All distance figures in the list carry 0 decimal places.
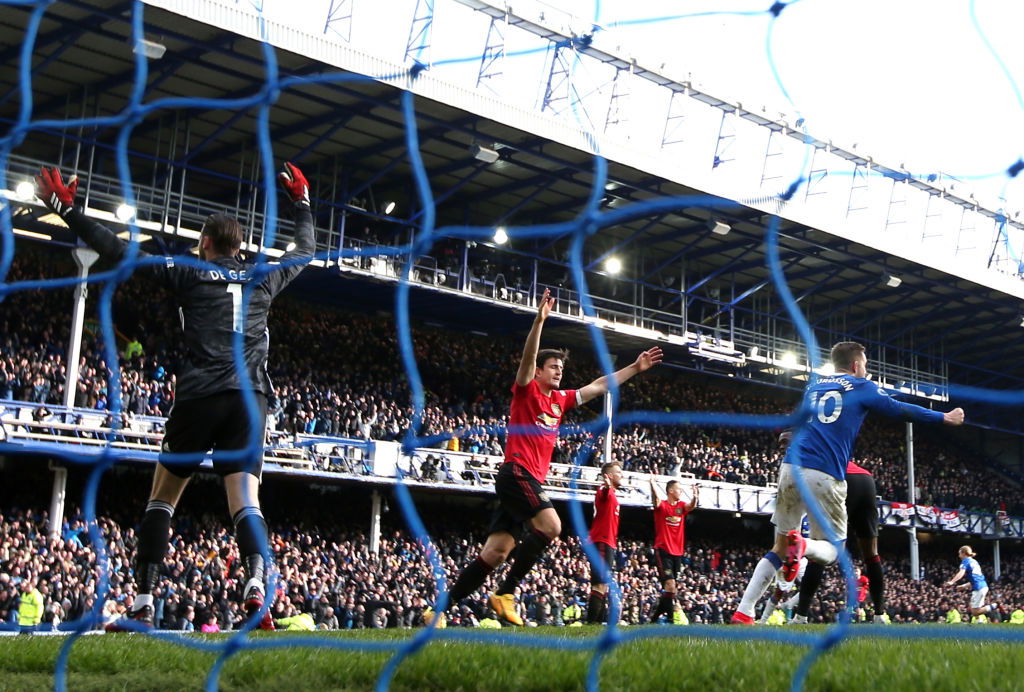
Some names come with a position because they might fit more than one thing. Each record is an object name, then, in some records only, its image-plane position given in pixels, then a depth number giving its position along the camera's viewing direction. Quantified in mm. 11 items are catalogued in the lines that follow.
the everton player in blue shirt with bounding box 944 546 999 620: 18984
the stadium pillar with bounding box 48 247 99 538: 23234
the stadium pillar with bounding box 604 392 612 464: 32344
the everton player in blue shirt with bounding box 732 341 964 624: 7551
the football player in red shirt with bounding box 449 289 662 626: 8336
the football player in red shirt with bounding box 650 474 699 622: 14023
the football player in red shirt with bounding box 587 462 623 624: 11695
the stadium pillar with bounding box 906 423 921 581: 40812
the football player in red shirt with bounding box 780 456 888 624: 9484
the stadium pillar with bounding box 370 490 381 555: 28484
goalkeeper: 5672
